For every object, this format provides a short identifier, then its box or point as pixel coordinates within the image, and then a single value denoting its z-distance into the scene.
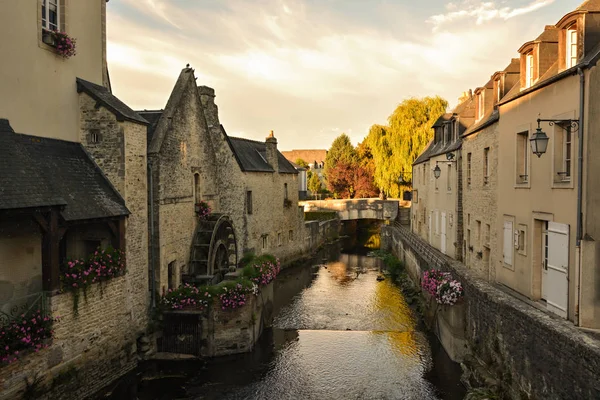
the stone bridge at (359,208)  36.19
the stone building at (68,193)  8.46
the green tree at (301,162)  72.12
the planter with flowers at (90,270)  9.07
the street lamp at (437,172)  18.45
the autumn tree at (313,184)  63.19
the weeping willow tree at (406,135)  34.97
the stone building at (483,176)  12.94
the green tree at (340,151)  54.62
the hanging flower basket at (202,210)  15.51
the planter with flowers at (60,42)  9.96
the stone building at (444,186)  17.84
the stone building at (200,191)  12.99
